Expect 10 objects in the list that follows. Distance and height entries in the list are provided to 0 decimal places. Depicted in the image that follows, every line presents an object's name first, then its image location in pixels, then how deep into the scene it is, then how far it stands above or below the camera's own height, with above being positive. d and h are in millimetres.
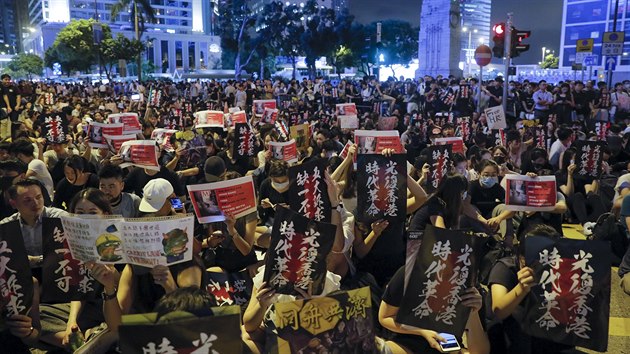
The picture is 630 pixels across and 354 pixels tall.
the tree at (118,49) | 47000 +3017
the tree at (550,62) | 87850 +3777
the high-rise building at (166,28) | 109188 +11601
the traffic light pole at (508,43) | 13531 +1022
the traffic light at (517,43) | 13578 +1028
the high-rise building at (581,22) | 82081 +9640
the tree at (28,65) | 77938 +2752
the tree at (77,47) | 55156 +3788
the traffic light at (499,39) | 13812 +1145
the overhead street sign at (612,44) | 20688 +1567
